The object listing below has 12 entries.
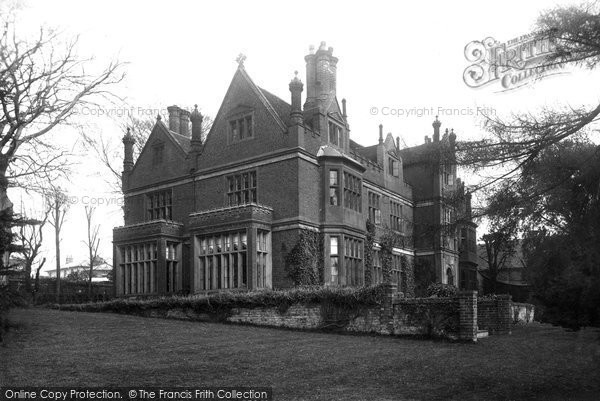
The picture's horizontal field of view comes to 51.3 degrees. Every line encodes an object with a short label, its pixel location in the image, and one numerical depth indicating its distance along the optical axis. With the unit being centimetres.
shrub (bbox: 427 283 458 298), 2512
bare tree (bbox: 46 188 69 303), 4076
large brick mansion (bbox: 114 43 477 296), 2542
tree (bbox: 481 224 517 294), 948
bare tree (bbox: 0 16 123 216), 1427
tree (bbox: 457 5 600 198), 817
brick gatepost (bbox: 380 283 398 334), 1900
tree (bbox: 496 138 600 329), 828
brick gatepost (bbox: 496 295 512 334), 2108
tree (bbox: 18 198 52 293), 3801
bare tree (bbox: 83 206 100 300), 4966
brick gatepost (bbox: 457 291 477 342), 1761
